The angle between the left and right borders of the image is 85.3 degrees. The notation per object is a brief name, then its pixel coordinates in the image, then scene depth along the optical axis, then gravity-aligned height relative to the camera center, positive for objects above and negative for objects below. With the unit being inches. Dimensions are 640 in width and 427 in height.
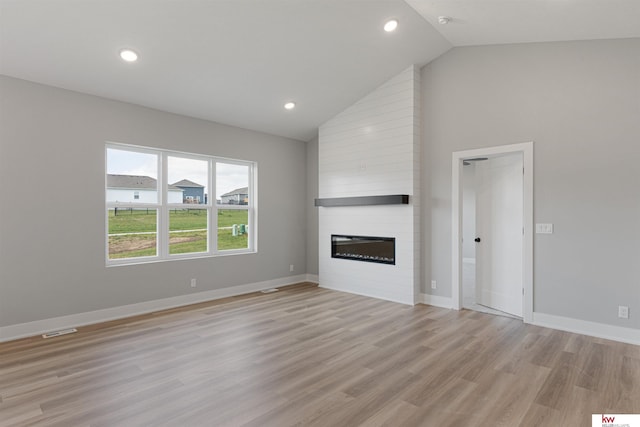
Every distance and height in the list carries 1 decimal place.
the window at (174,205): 180.1 +5.0
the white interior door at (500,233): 172.7 -10.9
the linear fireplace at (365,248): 208.1 -22.6
